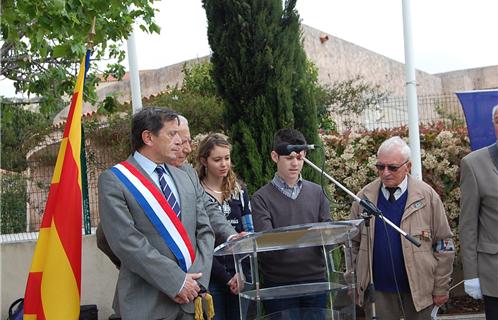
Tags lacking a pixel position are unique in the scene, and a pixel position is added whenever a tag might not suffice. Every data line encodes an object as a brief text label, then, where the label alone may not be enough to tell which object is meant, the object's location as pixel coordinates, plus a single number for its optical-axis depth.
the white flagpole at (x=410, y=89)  8.45
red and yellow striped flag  4.60
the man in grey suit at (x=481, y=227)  4.85
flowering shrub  9.14
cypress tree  8.21
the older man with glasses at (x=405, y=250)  5.10
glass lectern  3.92
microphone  4.92
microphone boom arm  4.64
